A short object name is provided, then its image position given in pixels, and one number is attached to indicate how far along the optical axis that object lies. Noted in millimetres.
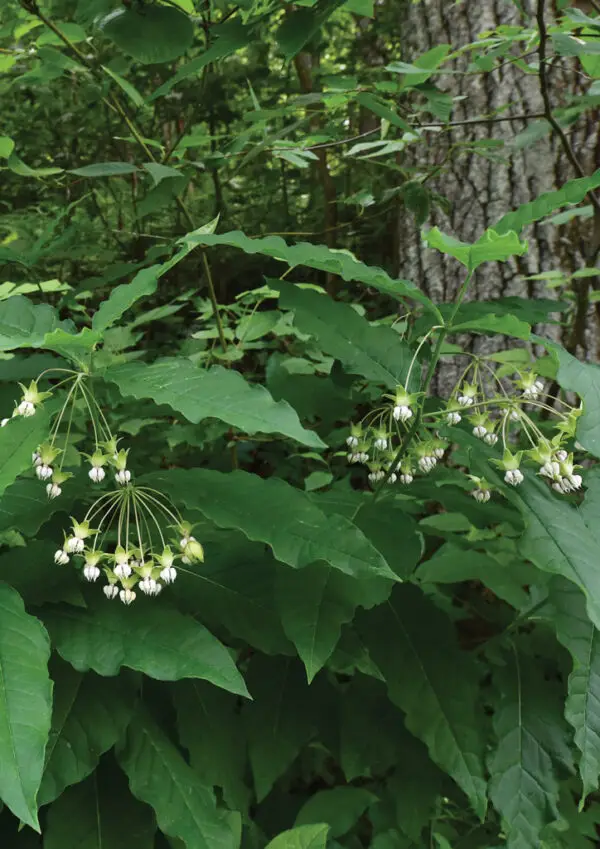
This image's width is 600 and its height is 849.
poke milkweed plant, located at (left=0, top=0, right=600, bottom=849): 531
